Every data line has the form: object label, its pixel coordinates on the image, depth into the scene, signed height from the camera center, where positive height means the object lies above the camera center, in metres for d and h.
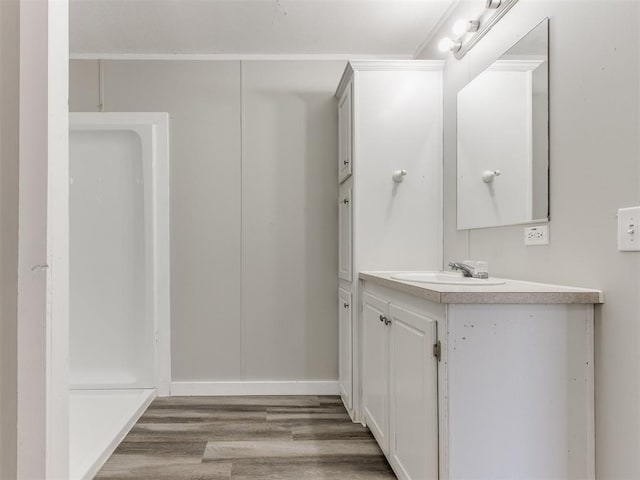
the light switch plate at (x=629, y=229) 1.12 +0.03
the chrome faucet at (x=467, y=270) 1.82 -0.13
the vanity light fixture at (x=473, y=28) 1.84 +0.98
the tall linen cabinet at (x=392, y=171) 2.40 +0.38
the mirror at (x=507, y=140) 1.57 +0.42
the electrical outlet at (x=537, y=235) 1.53 +0.02
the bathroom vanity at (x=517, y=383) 1.27 -0.42
